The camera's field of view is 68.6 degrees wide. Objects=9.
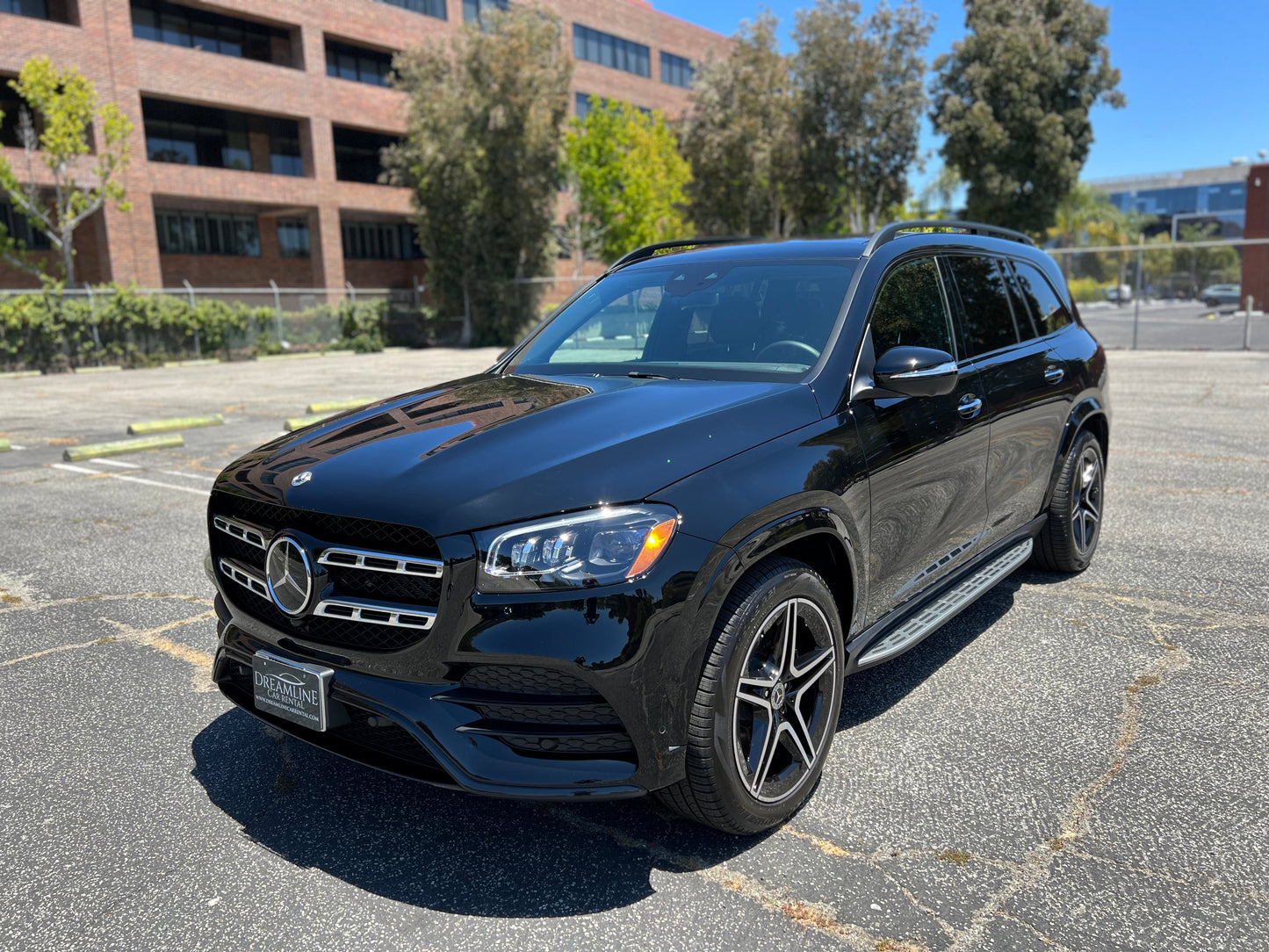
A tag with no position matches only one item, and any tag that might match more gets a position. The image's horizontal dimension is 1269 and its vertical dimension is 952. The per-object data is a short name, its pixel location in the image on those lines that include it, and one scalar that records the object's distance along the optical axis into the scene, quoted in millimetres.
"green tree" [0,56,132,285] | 27031
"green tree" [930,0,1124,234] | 30344
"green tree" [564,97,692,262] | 42531
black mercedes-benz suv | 2428
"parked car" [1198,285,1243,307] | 34250
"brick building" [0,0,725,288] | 32219
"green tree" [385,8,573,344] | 31734
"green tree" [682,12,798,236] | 33750
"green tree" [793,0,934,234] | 31719
